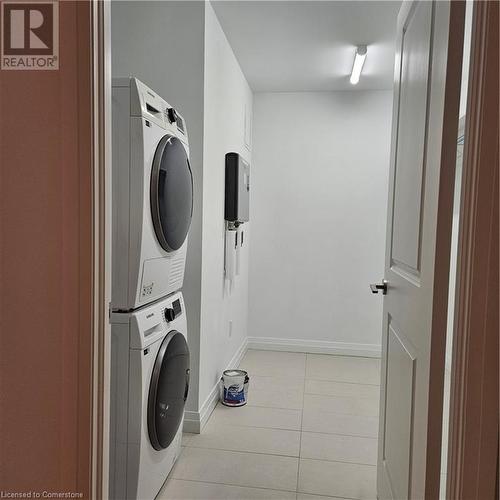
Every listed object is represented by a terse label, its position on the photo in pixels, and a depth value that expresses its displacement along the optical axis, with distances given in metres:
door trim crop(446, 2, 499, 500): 0.98
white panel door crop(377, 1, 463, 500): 1.18
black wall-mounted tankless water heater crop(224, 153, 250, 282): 3.32
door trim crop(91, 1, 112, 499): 1.15
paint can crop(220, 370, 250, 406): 3.14
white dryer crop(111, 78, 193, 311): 1.75
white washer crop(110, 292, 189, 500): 1.77
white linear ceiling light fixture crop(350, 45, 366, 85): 3.26
